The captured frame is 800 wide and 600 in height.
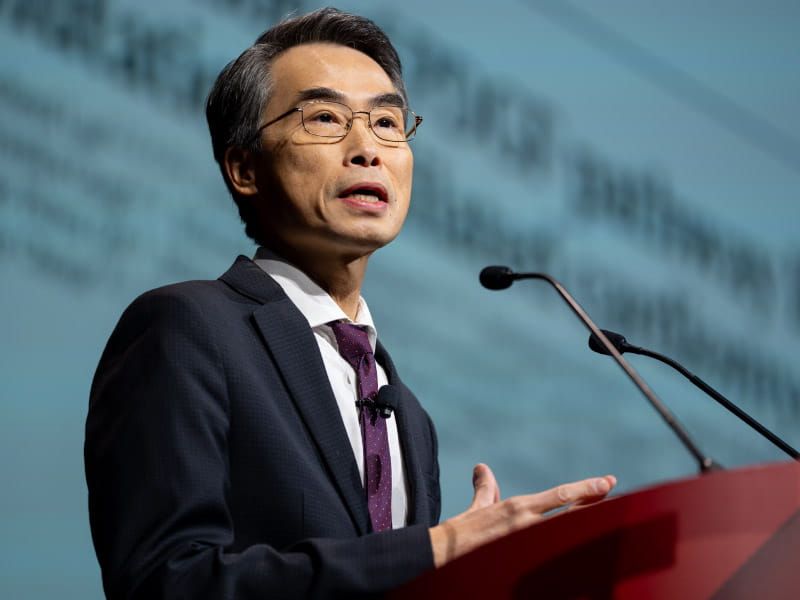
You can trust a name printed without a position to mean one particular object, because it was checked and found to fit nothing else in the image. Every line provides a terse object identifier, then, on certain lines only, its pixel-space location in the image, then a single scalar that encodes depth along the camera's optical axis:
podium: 4.45
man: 4.60
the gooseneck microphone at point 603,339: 4.55
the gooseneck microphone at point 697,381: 4.78
